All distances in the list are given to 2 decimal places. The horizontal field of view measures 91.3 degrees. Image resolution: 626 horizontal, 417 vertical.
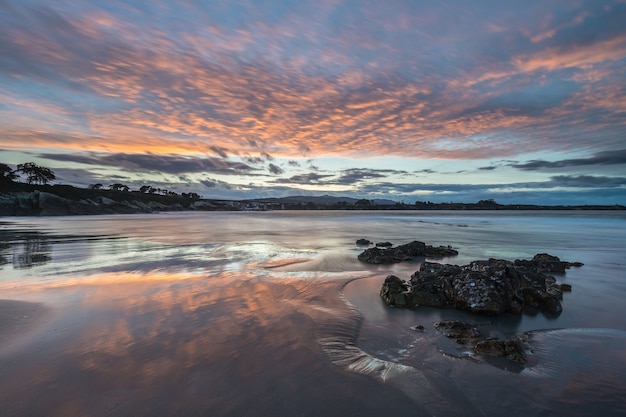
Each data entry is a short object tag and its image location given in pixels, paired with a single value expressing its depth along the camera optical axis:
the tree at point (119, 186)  139.85
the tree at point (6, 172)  66.28
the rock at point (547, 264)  10.31
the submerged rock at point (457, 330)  5.00
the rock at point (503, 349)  4.32
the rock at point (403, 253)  12.25
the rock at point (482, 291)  6.39
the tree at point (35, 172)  81.68
